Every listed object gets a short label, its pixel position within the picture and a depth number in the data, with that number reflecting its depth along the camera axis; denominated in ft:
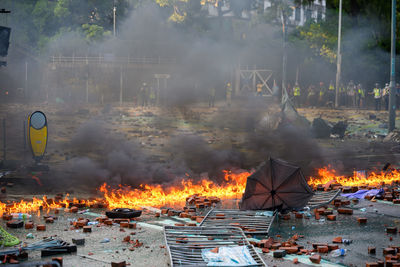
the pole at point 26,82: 208.48
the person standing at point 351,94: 201.98
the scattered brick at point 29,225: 47.24
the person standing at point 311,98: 211.82
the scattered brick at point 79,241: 42.65
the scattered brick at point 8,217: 50.01
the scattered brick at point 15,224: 47.33
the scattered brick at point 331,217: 52.54
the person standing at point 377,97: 182.80
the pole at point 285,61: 146.00
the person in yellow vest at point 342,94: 204.03
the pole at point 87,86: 230.83
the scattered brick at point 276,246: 41.60
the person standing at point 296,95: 207.70
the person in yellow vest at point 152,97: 206.90
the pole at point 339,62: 193.88
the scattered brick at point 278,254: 39.50
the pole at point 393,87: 128.47
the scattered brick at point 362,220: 51.57
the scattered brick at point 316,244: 41.81
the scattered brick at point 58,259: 36.47
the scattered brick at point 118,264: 35.88
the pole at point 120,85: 224.02
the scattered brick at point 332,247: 41.73
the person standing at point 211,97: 199.35
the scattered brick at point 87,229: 46.75
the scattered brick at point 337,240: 44.45
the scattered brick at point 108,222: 49.49
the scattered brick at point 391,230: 47.83
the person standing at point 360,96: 198.78
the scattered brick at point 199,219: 51.22
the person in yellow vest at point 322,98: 209.17
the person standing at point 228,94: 211.59
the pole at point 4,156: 85.52
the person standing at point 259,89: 239.87
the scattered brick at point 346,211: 55.57
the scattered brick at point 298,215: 53.25
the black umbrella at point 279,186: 51.98
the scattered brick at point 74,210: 54.40
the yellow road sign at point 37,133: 72.02
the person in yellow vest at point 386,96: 179.54
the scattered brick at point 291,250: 40.65
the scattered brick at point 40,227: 46.91
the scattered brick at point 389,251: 40.42
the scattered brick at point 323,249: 41.11
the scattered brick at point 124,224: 48.44
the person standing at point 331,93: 207.82
